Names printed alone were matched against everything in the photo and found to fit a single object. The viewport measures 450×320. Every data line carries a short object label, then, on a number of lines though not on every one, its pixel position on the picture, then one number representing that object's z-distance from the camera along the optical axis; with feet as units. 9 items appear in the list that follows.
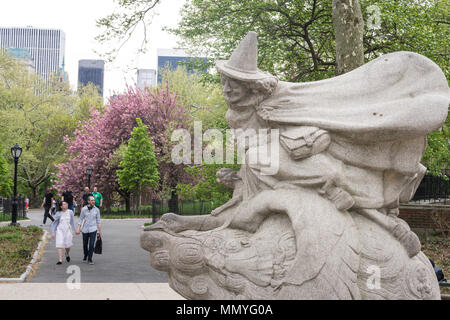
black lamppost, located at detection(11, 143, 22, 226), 53.16
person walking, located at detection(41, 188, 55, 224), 54.90
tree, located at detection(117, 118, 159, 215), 69.82
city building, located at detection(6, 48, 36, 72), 290.09
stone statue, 11.03
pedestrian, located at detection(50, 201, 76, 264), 30.27
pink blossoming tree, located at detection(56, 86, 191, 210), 80.89
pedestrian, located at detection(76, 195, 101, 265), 30.37
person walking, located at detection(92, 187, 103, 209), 53.06
